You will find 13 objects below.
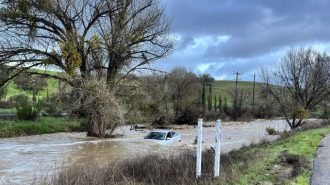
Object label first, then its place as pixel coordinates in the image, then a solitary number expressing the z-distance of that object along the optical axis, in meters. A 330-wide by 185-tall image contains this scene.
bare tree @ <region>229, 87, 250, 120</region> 101.66
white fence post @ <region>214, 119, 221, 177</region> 12.45
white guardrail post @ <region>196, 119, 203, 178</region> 12.14
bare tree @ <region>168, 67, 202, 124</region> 76.94
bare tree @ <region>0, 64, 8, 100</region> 39.31
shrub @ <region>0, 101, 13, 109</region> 82.75
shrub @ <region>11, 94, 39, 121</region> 49.78
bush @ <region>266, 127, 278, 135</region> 47.97
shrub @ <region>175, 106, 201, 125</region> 76.19
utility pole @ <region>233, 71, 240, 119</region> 102.79
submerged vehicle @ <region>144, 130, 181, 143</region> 37.56
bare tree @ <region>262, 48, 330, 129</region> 50.63
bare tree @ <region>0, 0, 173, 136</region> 37.84
